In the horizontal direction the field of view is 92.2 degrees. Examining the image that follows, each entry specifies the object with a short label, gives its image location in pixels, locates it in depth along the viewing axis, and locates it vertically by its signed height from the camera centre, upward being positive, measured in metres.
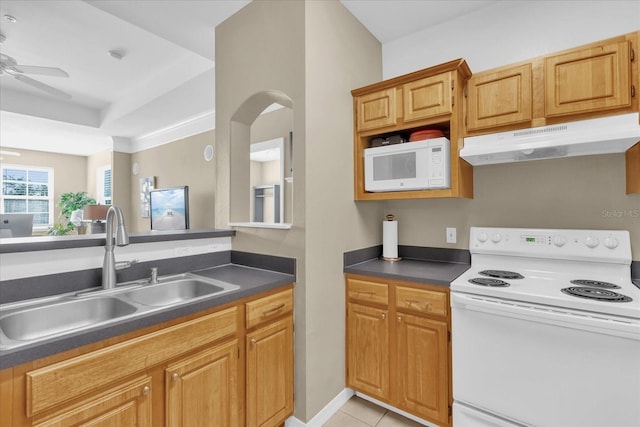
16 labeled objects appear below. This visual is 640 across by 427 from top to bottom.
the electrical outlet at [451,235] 2.25 -0.16
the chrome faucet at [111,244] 1.47 -0.14
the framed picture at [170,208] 4.12 +0.09
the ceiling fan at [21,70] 2.87 +1.40
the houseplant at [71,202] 6.70 +0.28
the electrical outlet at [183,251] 1.90 -0.23
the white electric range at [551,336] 1.29 -0.56
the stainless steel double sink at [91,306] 1.21 -0.41
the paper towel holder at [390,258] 2.34 -0.34
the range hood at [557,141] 1.50 +0.38
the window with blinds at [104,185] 6.90 +0.68
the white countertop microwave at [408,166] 1.91 +0.32
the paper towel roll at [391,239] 2.34 -0.19
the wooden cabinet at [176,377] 0.95 -0.63
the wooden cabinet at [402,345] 1.74 -0.81
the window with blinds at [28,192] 6.74 +0.52
